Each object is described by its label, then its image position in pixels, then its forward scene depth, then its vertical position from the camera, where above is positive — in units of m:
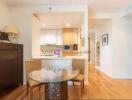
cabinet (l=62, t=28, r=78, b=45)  4.77 +0.71
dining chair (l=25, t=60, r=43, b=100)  1.90 -0.46
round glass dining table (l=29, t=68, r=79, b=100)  1.54 -0.51
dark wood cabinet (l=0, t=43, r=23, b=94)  2.05 -0.40
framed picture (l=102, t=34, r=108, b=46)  3.87 +0.45
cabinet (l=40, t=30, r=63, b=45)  5.00 +0.69
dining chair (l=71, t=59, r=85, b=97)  2.35 -0.43
